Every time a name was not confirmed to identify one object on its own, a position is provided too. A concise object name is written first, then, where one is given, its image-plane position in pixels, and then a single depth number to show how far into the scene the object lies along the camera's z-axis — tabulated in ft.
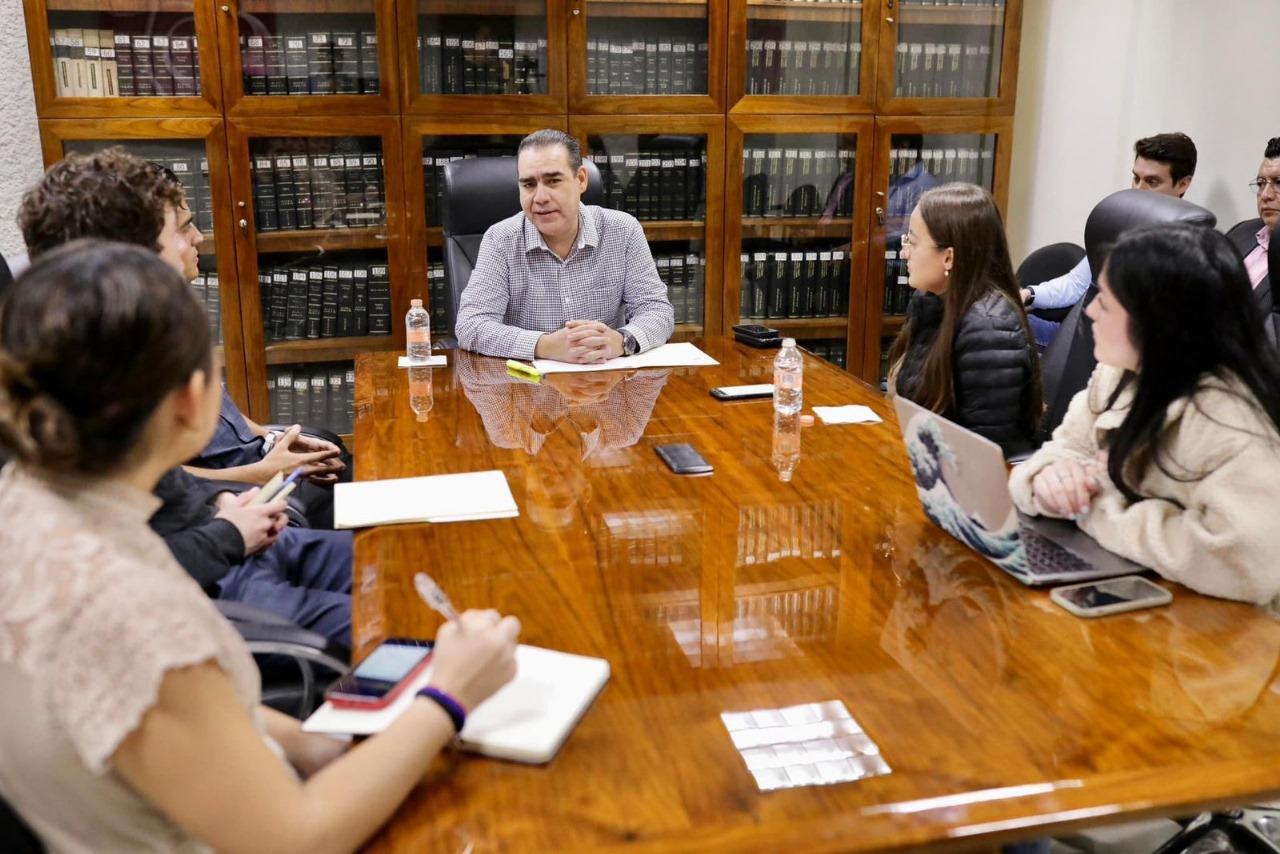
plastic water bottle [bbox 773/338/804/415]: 7.81
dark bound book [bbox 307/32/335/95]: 12.66
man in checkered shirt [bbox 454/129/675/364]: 9.95
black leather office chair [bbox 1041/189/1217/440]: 7.98
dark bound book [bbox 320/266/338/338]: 13.58
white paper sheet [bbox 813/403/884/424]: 7.61
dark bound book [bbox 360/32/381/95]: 12.73
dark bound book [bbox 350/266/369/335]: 13.64
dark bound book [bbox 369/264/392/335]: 13.58
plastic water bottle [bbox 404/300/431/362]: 9.67
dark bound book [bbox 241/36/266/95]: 12.42
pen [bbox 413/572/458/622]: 3.91
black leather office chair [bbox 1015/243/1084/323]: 12.51
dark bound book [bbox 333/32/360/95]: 12.71
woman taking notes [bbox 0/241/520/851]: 2.72
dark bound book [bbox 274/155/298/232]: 12.98
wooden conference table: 3.27
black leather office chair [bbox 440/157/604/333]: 11.08
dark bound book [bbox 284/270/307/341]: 13.50
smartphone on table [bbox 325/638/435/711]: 3.74
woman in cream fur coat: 4.59
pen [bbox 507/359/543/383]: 8.95
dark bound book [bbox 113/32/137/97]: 12.22
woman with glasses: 7.88
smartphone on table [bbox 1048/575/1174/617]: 4.52
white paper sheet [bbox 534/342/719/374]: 9.23
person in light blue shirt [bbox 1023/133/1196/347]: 11.85
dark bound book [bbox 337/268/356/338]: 13.64
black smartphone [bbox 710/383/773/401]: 8.18
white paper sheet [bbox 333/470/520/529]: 5.65
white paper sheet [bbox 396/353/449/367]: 9.60
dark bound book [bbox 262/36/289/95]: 12.55
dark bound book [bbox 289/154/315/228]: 13.01
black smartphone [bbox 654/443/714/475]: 6.42
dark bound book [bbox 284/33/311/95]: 12.62
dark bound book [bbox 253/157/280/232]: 12.88
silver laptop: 4.67
